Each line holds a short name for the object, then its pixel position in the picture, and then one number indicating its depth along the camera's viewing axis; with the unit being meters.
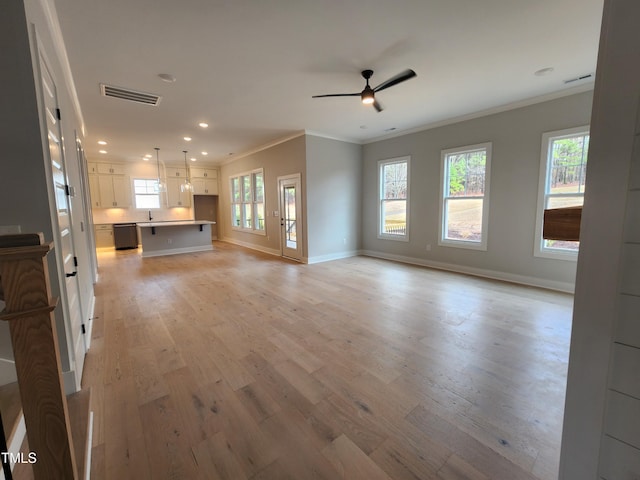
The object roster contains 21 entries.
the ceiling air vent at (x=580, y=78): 3.53
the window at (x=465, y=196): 5.00
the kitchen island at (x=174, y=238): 7.23
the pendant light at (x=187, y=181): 7.44
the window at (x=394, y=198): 6.32
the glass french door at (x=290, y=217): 6.41
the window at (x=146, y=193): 9.16
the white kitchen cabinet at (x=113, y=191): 8.53
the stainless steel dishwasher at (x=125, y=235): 8.53
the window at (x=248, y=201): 8.01
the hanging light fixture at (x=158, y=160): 7.62
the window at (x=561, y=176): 4.00
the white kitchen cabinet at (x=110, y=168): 8.52
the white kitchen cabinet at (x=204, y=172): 9.73
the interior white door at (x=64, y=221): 1.93
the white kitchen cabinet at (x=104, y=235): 8.42
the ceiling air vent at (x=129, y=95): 3.73
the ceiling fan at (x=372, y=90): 3.02
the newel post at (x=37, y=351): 0.80
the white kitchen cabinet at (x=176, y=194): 9.55
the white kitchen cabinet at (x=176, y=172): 9.55
